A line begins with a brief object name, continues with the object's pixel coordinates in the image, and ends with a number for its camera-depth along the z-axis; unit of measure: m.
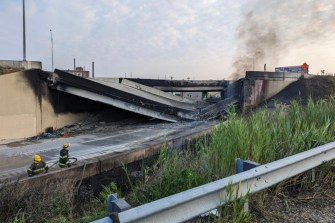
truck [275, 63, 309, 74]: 47.29
